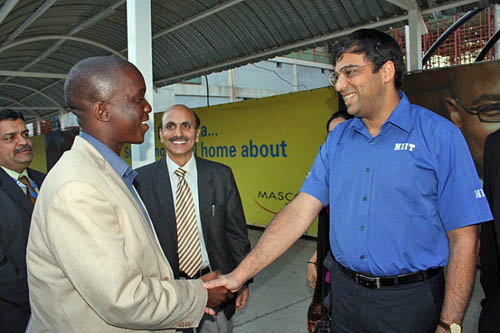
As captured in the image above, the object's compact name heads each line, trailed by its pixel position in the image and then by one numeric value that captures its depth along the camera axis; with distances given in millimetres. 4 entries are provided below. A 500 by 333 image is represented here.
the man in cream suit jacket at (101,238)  1259
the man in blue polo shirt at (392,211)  1751
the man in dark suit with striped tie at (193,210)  2682
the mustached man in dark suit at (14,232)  2400
